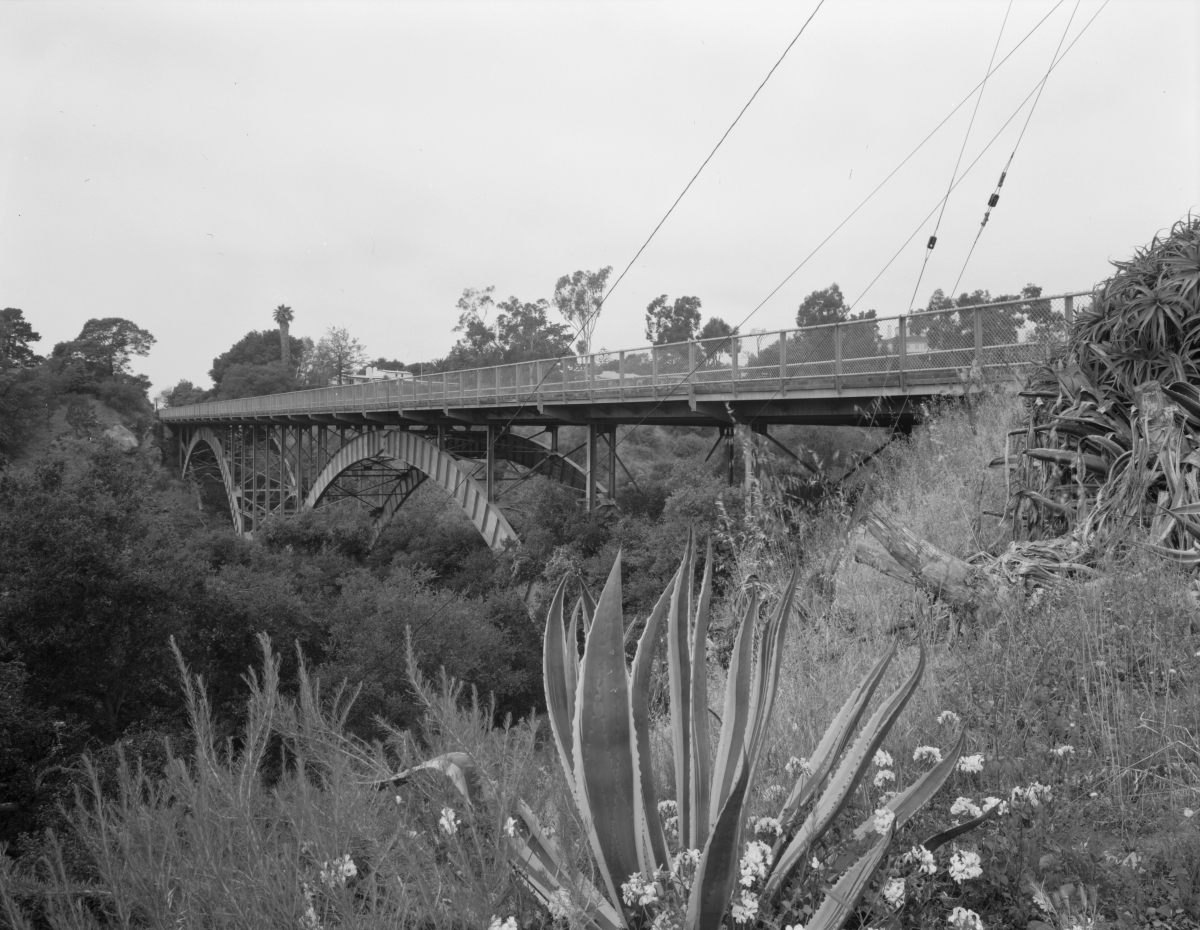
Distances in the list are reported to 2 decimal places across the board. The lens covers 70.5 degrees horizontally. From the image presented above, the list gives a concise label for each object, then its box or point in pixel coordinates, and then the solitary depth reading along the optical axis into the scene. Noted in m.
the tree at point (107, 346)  50.34
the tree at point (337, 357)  69.31
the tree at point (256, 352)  73.94
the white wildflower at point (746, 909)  1.62
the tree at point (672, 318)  51.47
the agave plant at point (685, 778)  1.68
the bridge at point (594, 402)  9.77
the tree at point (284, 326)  79.62
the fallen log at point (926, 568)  3.66
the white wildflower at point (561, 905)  1.56
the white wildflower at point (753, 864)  1.68
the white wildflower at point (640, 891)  1.64
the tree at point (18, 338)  39.06
